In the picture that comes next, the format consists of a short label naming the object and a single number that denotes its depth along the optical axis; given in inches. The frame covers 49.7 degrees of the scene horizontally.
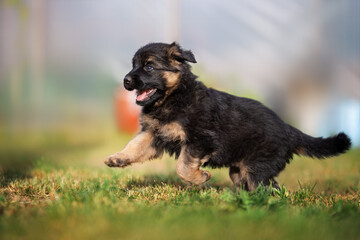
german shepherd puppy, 141.5
